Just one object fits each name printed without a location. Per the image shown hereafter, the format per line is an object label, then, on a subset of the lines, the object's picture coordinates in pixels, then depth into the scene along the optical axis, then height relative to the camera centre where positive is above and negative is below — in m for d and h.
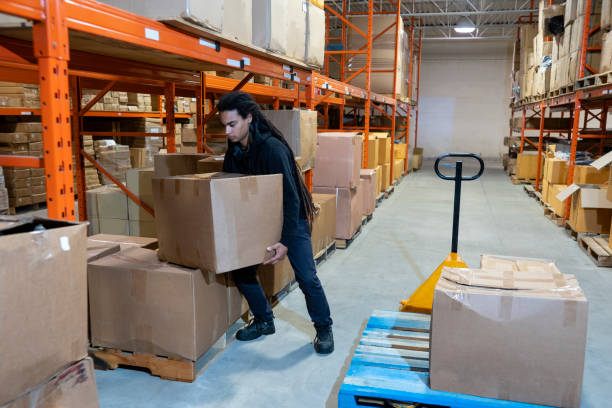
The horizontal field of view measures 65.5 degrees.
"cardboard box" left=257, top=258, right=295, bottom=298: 3.84 -1.18
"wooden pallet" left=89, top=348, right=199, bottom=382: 2.89 -1.41
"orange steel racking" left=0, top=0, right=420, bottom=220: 1.97 +0.49
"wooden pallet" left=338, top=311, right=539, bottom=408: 2.22 -1.21
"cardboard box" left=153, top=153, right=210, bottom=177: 3.98 -0.26
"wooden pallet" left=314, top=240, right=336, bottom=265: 5.17 -1.34
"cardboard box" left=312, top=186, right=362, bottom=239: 5.89 -0.92
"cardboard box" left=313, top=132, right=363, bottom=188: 5.77 -0.30
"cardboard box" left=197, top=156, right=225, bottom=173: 3.65 -0.24
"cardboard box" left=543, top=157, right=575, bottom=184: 7.96 -0.54
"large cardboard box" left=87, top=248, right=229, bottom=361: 2.79 -1.03
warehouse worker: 2.87 -0.34
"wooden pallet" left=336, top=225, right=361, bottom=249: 6.01 -1.35
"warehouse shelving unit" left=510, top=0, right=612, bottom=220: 6.23 +0.71
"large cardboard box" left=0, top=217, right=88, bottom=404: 1.45 -0.55
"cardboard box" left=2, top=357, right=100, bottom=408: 1.54 -0.87
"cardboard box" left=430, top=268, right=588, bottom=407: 2.09 -0.91
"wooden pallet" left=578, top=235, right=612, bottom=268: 5.30 -1.26
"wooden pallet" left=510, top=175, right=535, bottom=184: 12.29 -1.11
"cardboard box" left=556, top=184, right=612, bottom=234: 5.92 -0.88
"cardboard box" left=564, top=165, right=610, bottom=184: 6.73 -0.50
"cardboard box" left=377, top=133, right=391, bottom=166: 9.92 -0.27
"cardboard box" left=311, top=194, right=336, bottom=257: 4.98 -0.97
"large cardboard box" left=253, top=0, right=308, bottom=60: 3.54 +0.86
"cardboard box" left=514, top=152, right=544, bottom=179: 12.05 -0.68
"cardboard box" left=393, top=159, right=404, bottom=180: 12.28 -0.85
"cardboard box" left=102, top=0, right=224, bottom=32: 2.57 +0.67
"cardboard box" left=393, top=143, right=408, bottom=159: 13.94 -0.42
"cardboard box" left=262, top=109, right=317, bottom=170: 4.47 +0.08
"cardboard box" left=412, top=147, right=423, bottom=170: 16.39 -0.75
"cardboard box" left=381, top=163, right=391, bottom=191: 10.15 -0.89
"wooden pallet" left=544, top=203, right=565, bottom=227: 7.39 -1.26
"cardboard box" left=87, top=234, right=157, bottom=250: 3.44 -0.81
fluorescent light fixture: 15.76 +3.69
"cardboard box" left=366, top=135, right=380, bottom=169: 8.94 -0.34
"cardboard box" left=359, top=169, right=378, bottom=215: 7.17 -0.83
